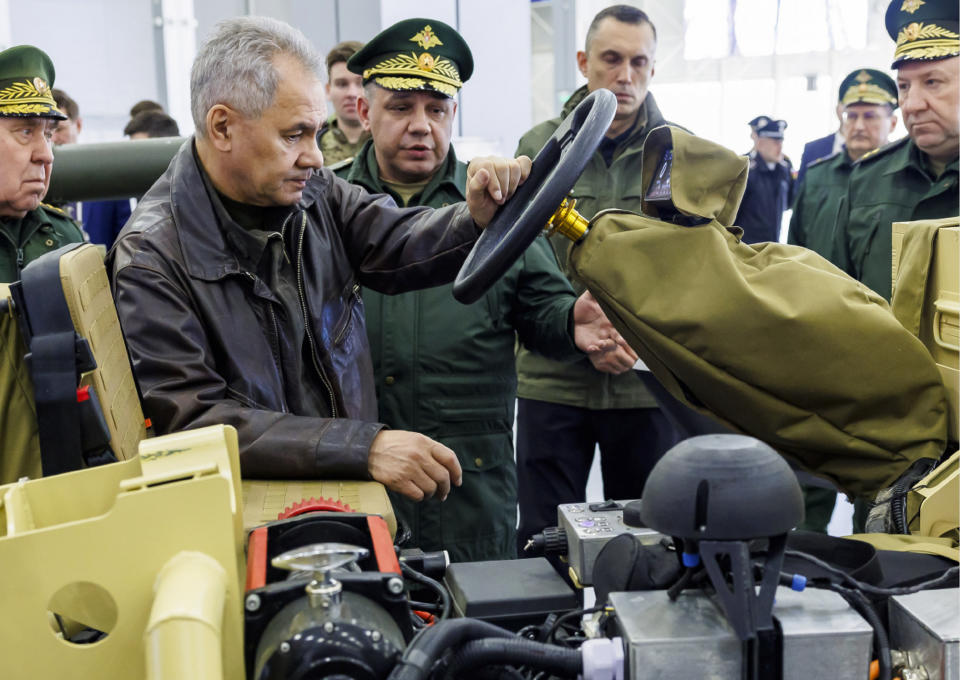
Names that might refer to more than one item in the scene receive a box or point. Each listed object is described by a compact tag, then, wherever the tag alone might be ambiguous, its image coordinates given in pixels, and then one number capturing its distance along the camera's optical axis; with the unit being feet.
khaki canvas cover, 4.05
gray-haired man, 4.50
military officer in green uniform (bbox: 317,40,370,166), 11.54
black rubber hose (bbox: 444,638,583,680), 2.76
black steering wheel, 3.79
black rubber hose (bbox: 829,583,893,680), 2.84
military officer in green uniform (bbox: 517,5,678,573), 8.22
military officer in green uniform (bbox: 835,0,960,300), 8.50
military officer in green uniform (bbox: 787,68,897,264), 10.61
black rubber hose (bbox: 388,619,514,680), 2.46
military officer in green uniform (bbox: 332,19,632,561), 7.16
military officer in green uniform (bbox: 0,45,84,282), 7.90
